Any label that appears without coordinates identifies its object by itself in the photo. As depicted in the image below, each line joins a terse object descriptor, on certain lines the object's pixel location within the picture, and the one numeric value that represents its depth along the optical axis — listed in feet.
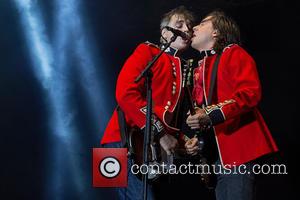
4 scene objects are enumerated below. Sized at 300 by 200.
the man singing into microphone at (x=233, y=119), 17.76
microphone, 19.14
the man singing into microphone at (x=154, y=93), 18.75
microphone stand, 17.12
